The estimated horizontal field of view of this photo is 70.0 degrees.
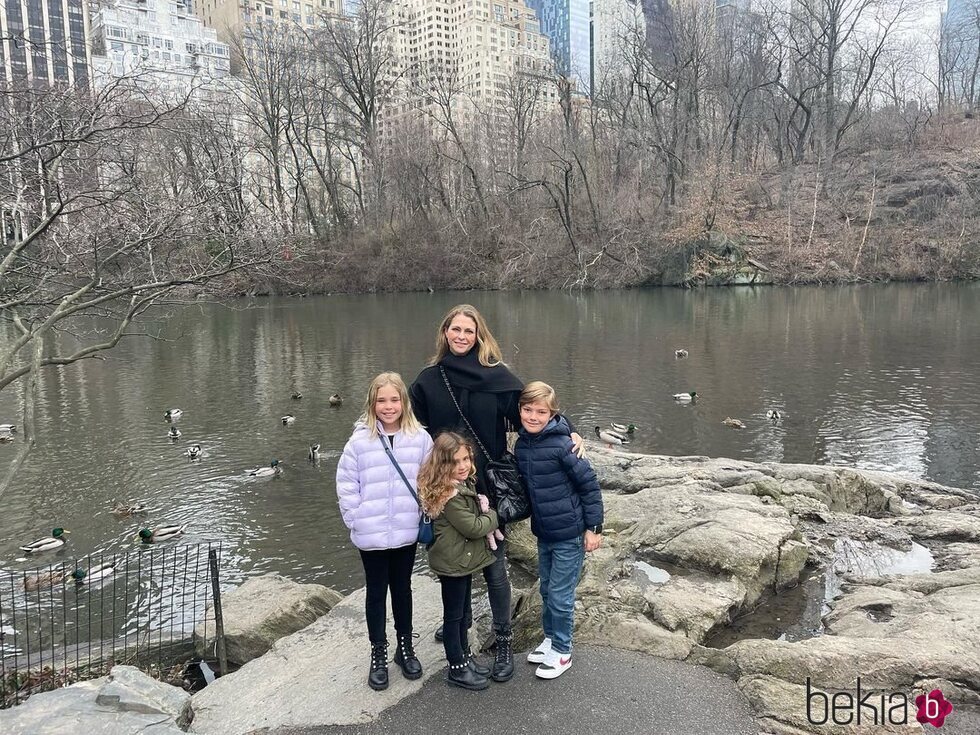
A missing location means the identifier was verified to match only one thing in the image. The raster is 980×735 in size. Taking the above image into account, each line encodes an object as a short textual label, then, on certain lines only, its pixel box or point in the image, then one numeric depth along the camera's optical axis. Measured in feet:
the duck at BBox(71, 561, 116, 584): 24.07
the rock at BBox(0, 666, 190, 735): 11.56
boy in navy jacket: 12.87
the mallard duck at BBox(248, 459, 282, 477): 35.91
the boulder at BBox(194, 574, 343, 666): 17.83
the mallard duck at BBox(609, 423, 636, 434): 41.61
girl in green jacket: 12.35
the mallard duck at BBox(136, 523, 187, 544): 28.14
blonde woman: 13.26
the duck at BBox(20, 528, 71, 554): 27.22
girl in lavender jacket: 12.49
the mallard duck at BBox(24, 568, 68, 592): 23.93
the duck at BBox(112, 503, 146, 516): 31.27
